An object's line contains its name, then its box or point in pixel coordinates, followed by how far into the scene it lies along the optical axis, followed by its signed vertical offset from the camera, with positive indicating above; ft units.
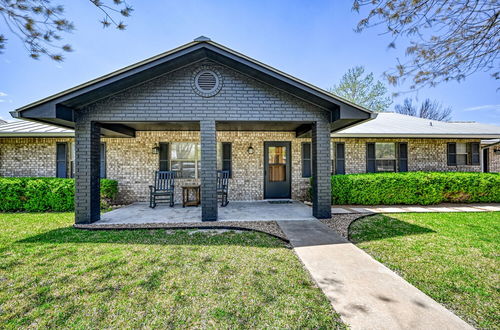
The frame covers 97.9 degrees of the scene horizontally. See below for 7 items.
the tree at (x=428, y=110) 92.41 +24.08
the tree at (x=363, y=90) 71.97 +25.71
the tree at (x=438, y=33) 10.91 +7.07
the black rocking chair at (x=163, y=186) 23.00 -2.05
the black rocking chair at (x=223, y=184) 23.65 -1.89
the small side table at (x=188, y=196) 23.28 -3.20
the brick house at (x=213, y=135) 16.55 +3.68
